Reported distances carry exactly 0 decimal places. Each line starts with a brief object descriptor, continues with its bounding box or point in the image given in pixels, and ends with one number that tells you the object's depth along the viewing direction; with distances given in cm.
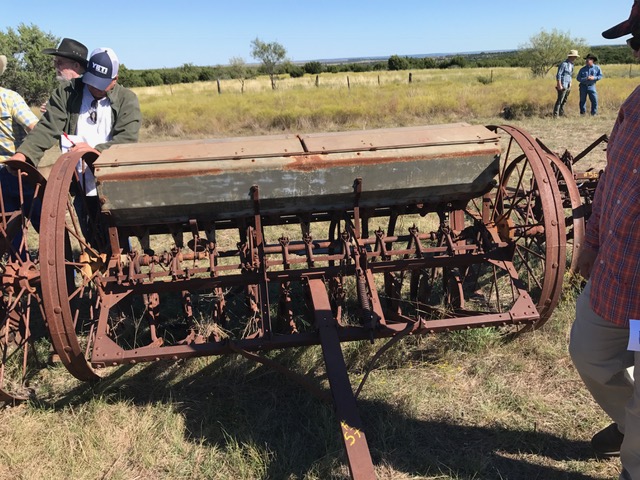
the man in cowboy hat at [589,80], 1367
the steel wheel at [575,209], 363
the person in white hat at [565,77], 1365
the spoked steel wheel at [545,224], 311
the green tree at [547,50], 3069
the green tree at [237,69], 4400
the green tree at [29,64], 2230
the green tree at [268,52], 3750
